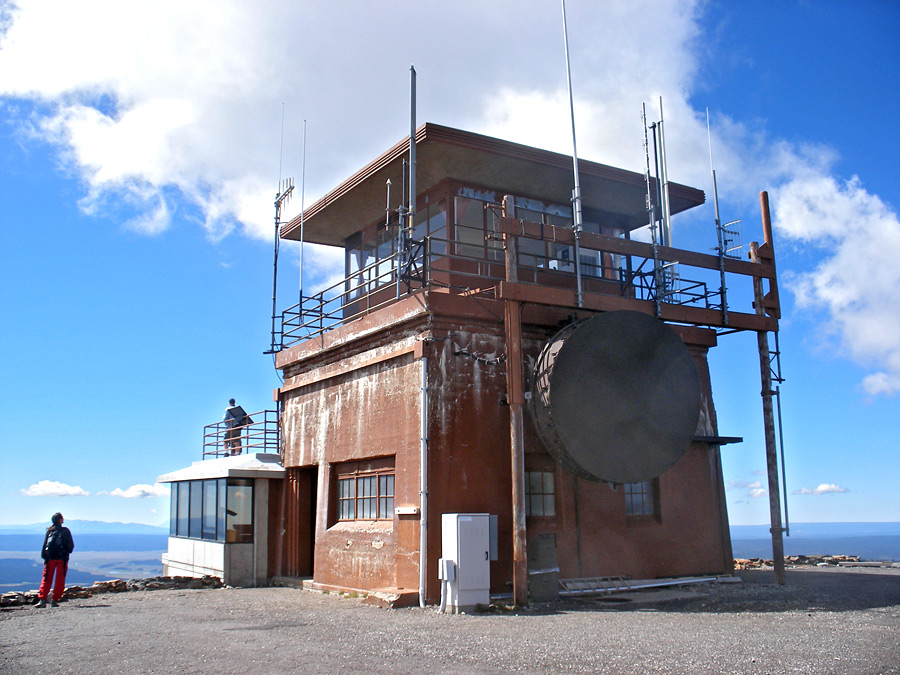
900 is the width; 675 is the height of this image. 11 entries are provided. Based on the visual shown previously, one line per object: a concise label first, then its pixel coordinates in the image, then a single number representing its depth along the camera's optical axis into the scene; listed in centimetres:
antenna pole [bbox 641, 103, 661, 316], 1571
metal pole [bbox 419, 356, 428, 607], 1301
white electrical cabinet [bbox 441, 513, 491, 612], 1224
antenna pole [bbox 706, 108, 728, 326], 1649
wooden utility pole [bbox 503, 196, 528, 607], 1259
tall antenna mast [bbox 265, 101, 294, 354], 2112
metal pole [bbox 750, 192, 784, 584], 1554
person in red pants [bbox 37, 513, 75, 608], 1432
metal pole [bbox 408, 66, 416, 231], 1442
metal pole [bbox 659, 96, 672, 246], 1669
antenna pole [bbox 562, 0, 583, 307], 1458
